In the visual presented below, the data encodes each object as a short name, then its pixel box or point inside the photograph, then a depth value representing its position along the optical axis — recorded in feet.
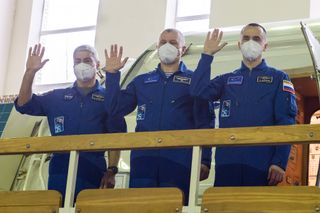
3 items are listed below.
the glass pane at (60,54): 33.96
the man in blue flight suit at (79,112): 13.91
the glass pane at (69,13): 34.35
